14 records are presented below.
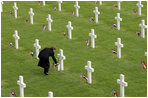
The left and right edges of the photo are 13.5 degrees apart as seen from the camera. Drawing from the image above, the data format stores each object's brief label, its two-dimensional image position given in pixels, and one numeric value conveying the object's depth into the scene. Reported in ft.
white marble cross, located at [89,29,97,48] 98.32
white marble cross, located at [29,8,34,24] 112.78
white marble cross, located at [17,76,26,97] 81.12
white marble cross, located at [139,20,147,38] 102.68
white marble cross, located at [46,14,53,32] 107.76
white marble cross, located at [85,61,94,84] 83.87
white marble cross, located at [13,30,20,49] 99.50
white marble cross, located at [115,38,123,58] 93.30
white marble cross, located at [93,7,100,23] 111.55
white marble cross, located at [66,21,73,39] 103.45
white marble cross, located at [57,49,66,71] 88.90
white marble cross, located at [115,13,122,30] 106.83
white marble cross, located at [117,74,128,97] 79.22
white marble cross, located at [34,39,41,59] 94.53
